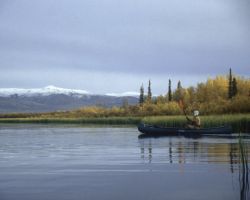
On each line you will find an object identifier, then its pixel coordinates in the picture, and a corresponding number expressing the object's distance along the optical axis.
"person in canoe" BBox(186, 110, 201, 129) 46.66
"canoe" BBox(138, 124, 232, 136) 44.03
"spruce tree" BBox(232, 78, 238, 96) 78.81
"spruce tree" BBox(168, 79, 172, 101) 105.97
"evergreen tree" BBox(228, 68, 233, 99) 78.84
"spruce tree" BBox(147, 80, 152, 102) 131.25
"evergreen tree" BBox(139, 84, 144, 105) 132.23
